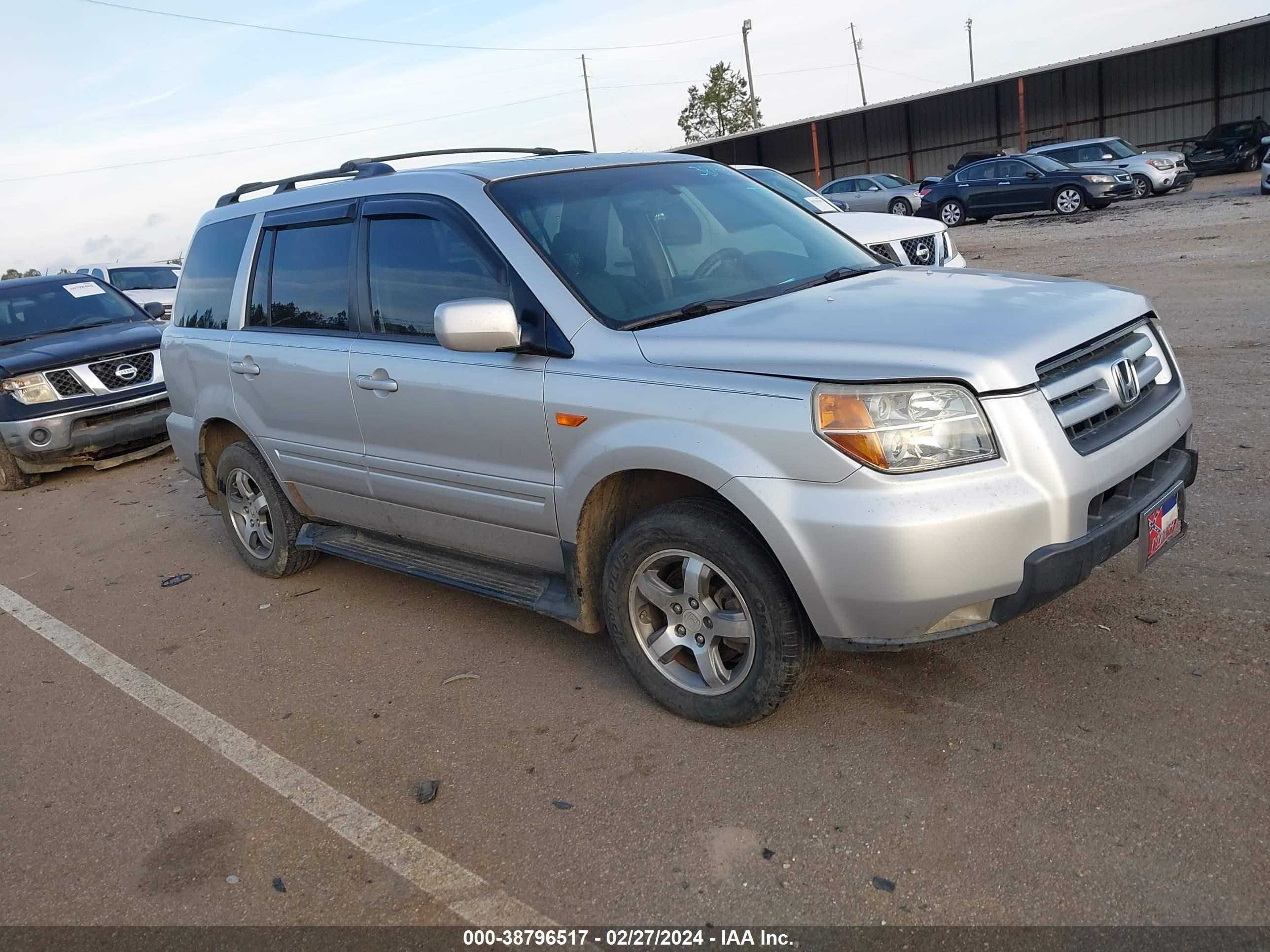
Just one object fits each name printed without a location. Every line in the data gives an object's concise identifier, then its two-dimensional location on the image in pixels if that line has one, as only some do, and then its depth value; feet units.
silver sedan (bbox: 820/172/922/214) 89.04
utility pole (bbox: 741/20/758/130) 181.27
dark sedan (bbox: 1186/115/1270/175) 91.30
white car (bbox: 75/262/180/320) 57.11
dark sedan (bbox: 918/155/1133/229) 72.23
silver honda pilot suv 9.70
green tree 197.47
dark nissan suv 29.09
